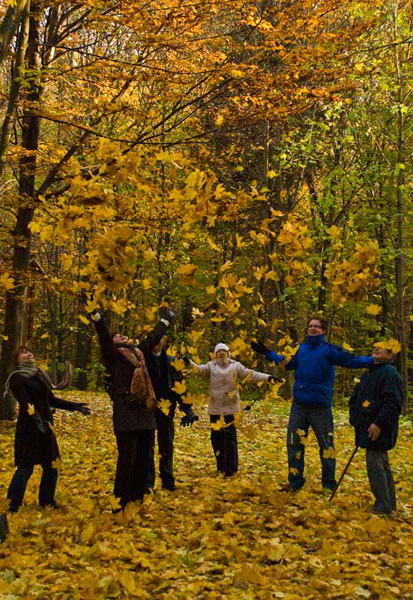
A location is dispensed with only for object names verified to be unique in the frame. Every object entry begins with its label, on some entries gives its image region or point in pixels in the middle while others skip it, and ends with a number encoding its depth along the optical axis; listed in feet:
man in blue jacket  19.20
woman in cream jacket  22.13
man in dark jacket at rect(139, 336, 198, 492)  20.24
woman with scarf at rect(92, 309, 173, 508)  16.96
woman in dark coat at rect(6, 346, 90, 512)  17.31
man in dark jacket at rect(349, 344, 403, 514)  16.66
